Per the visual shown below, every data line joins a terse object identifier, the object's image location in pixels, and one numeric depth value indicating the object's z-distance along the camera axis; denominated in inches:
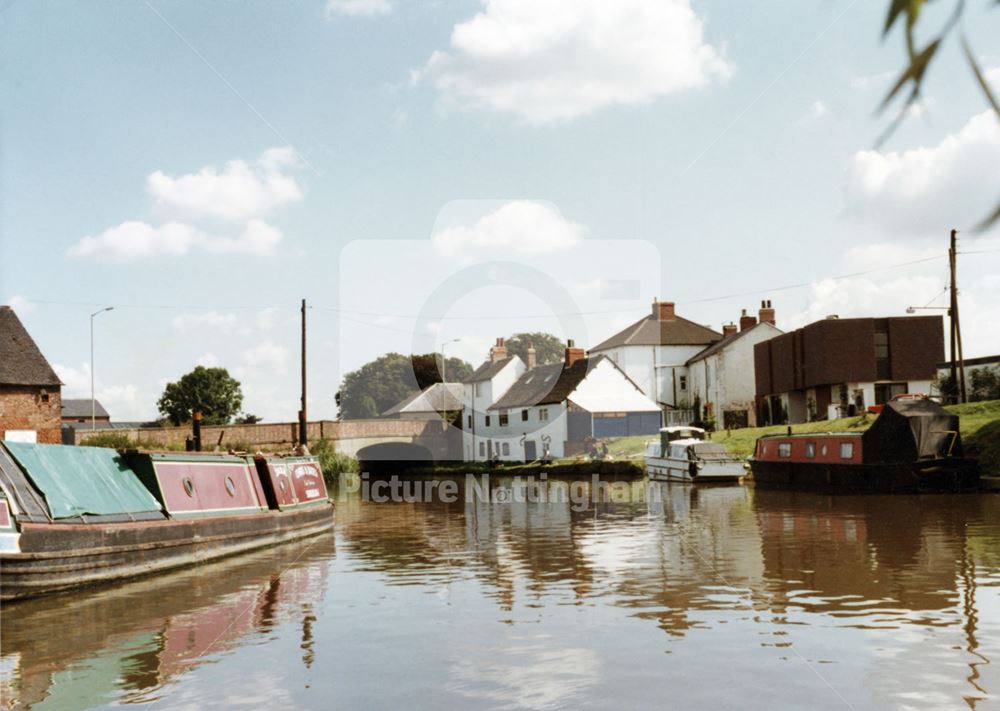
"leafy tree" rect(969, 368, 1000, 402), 1729.8
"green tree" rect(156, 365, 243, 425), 3821.4
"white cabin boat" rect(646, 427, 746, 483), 1542.8
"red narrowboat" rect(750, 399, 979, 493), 1168.8
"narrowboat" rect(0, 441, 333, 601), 580.4
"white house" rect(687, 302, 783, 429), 2556.6
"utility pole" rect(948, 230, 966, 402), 1585.9
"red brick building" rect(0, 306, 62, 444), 2202.3
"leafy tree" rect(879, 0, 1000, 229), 79.3
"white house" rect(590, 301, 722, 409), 2903.5
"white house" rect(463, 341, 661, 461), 2410.2
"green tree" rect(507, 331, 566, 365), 4628.4
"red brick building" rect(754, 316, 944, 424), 2086.6
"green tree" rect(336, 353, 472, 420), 4790.8
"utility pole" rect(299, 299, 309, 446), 1878.0
